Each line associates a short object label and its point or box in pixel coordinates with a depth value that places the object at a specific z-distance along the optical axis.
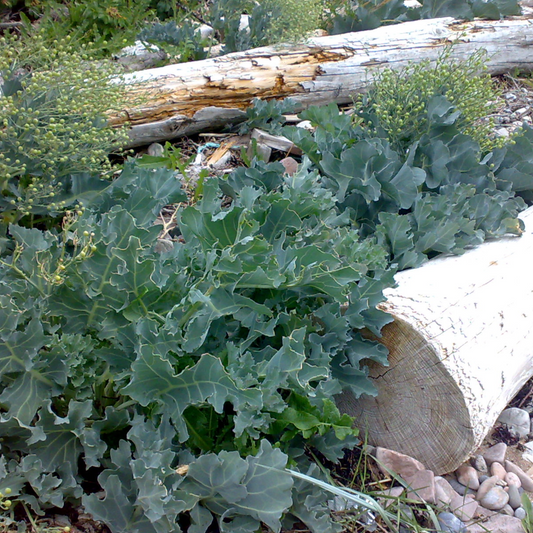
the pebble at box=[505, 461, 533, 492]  2.22
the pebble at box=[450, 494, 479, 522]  2.02
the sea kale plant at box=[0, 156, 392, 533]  1.52
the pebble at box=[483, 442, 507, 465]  2.31
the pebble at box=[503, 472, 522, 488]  2.21
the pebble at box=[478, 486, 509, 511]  2.10
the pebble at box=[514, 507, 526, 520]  2.09
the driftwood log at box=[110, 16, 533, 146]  3.32
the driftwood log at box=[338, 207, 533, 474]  1.94
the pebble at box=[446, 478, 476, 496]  2.15
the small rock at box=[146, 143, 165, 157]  3.32
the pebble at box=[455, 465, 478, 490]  2.18
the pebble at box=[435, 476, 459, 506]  2.03
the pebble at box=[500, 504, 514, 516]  2.09
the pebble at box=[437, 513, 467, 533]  1.93
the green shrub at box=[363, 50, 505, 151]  2.81
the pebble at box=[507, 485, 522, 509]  2.14
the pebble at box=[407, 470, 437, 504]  1.98
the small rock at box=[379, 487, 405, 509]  1.93
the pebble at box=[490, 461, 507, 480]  2.23
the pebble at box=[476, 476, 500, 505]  2.13
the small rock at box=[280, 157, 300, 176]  3.19
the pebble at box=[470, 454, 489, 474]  2.26
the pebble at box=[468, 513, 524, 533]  1.95
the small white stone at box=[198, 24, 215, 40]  4.49
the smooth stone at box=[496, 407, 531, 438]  2.49
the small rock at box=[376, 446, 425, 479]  2.04
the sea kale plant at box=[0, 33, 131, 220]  2.17
